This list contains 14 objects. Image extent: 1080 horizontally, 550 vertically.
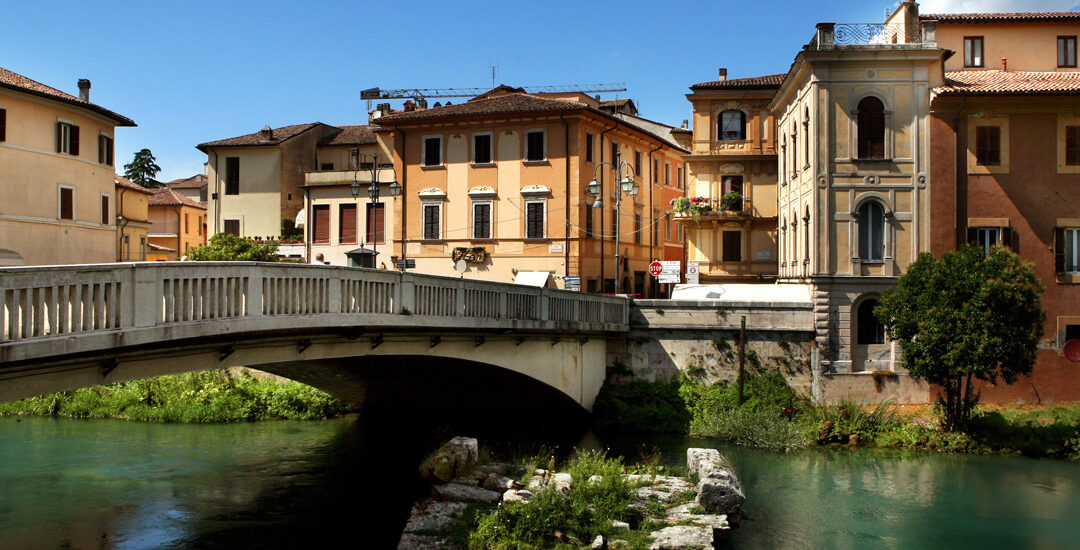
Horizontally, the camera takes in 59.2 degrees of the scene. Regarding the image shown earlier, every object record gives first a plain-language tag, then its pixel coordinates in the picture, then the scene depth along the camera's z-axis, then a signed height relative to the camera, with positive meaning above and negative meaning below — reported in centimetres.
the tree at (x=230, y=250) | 4281 +107
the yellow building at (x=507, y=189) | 4359 +401
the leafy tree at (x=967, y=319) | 2700 -127
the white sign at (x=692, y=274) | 3781 +1
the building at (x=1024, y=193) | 3156 +274
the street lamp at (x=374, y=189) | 3159 +305
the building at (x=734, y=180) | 4344 +437
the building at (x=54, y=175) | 3891 +430
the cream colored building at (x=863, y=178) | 3170 +325
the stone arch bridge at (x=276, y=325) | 1172 -86
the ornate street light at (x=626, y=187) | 3059 +283
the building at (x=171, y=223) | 6712 +358
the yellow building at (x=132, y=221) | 5447 +305
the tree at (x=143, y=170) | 8781 +960
